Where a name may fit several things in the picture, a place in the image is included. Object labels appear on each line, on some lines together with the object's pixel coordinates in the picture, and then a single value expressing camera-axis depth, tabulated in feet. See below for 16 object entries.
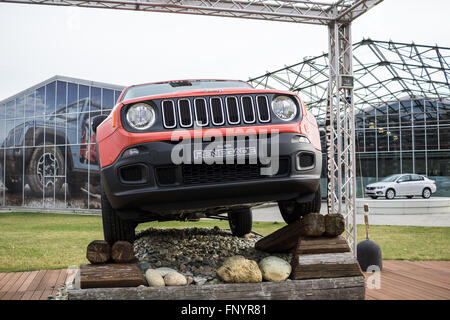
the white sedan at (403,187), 68.90
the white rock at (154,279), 12.08
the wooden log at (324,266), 12.55
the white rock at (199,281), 12.69
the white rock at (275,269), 12.53
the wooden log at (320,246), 12.86
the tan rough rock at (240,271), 12.33
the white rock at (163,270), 12.65
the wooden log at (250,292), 11.47
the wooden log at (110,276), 11.60
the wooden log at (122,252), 12.10
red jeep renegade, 10.64
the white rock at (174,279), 12.15
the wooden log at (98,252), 12.01
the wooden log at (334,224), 13.01
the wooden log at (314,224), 12.95
